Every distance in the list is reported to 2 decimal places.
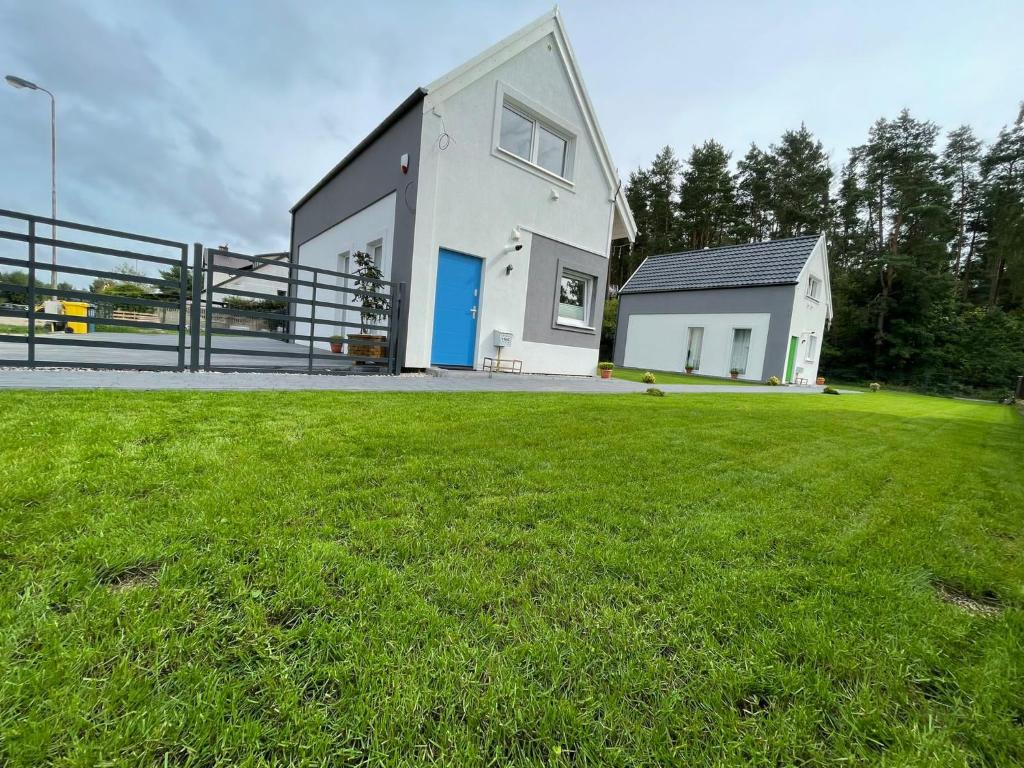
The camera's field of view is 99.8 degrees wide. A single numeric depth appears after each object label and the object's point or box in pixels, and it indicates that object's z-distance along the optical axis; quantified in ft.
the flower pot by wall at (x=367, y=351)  25.53
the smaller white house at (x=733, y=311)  60.59
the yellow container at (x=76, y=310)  44.16
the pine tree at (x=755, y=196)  103.56
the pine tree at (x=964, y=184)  97.25
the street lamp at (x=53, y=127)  39.91
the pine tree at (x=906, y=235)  85.76
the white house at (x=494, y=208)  25.93
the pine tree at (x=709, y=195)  103.76
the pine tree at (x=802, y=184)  101.04
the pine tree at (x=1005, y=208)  60.29
